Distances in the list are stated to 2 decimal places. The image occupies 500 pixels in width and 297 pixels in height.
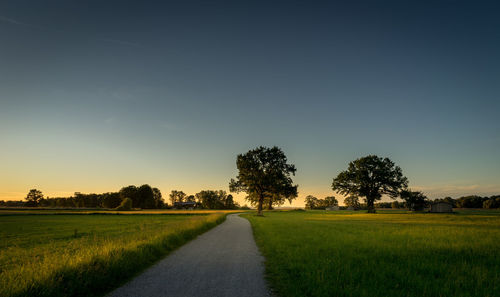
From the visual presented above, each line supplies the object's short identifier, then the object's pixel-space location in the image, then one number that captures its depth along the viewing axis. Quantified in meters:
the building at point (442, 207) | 71.06
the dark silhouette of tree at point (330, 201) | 192.88
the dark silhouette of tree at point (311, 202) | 190.80
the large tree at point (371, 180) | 59.59
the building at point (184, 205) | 162.90
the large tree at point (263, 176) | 54.03
